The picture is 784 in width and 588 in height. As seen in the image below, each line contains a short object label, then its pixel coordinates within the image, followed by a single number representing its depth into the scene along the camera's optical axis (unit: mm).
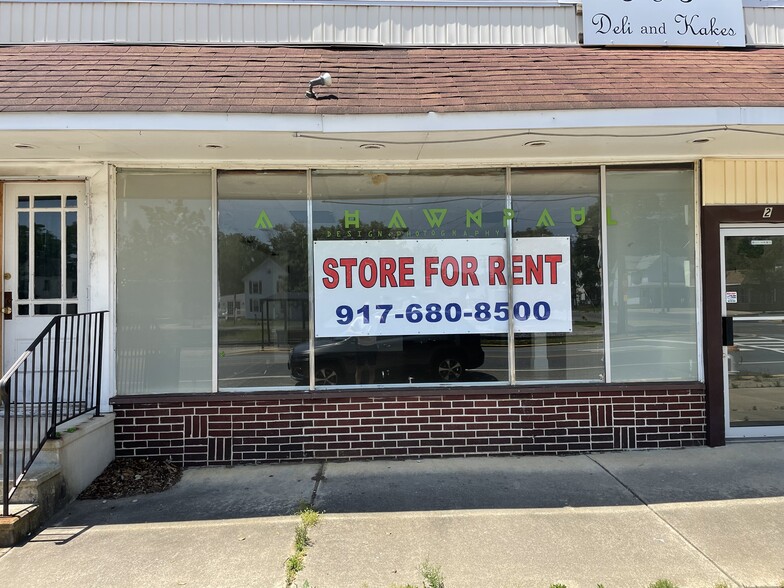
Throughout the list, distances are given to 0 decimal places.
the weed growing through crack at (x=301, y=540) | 3330
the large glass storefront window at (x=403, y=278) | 5320
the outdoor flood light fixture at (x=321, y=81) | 4367
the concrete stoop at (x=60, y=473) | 3828
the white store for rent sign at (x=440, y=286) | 5387
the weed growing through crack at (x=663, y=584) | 3082
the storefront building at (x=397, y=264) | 5207
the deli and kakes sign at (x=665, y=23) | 5676
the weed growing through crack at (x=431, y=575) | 3143
